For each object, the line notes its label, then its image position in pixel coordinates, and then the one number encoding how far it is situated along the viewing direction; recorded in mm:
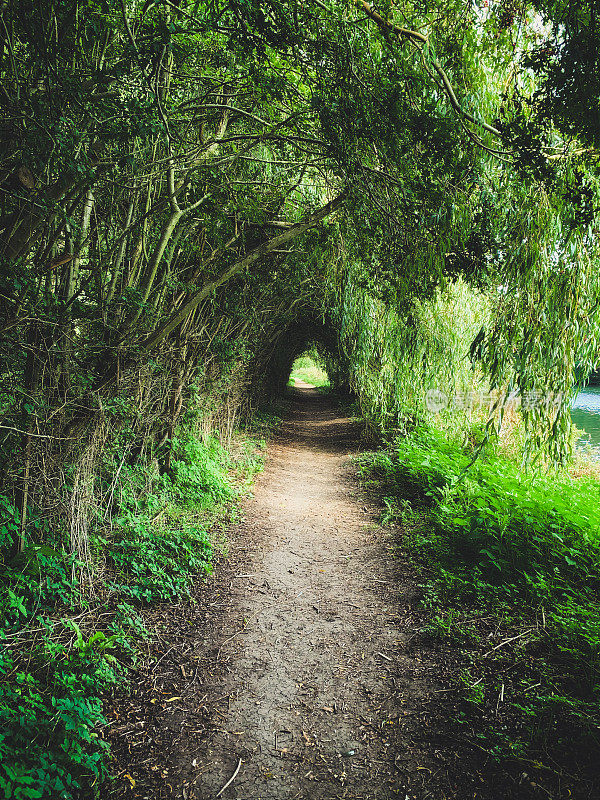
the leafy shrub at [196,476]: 5223
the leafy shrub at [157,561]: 3377
